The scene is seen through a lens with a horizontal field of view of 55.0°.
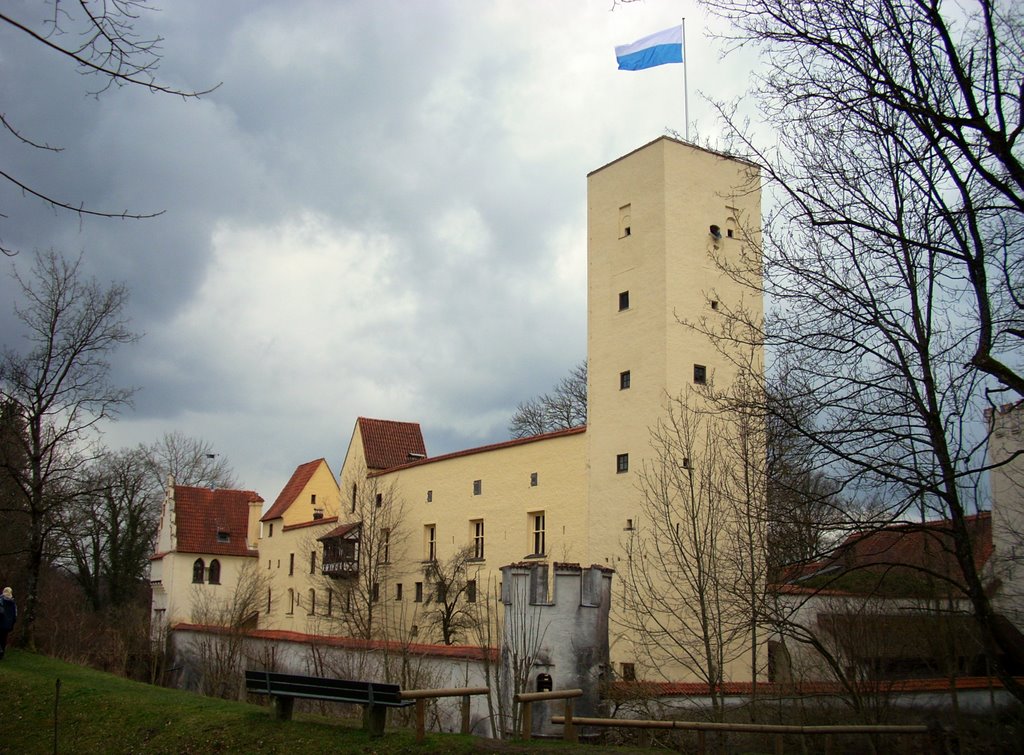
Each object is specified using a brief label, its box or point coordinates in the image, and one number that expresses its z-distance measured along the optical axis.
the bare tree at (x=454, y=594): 34.56
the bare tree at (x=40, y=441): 24.17
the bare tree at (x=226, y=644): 28.12
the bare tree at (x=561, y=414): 52.44
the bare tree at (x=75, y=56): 5.90
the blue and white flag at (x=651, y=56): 26.16
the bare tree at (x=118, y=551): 55.97
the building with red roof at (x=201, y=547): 52.84
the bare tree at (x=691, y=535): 21.94
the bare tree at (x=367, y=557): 40.22
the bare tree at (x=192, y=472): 70.25
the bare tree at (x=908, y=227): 10.45
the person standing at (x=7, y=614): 19.94
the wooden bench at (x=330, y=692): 11.79
